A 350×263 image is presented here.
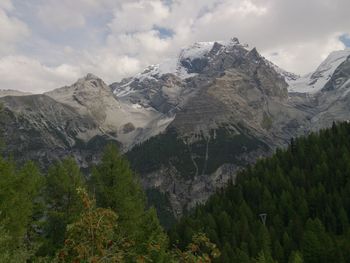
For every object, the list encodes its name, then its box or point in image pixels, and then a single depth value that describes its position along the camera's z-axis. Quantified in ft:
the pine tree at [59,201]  150.61
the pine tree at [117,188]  161.27
